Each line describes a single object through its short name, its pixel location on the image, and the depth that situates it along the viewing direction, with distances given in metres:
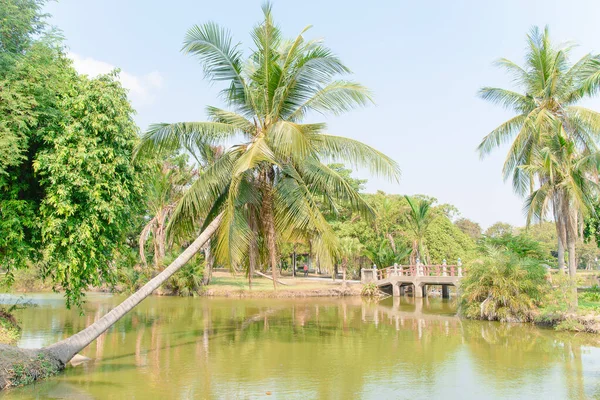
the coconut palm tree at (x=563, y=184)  15.27
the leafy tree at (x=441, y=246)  31.91
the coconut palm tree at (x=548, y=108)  15.81
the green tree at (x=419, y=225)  28.72
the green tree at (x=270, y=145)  10.22
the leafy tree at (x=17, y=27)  8.88
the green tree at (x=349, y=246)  29.77
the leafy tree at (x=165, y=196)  26.81
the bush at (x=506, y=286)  16.02
